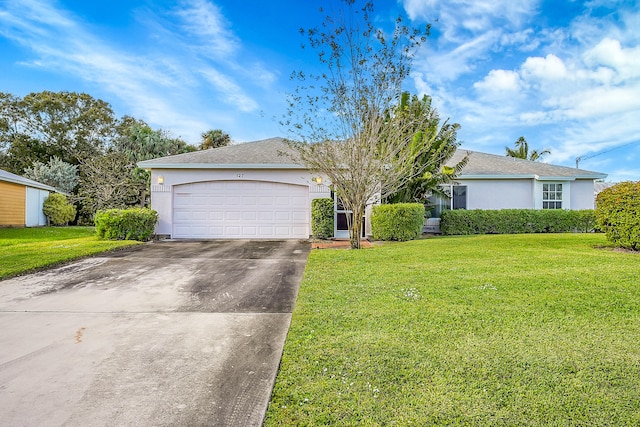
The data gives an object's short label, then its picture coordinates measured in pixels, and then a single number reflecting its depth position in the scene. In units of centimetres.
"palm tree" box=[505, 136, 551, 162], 2914
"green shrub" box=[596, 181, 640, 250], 832
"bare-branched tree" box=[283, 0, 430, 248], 925
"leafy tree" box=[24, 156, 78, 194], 2441
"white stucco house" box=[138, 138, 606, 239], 1334
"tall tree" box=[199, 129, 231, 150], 2944
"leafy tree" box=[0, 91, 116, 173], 2922
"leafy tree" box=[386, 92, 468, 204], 1158
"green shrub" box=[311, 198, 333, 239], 1255
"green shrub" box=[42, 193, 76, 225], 2134
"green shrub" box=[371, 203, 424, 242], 1175
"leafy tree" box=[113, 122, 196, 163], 2417
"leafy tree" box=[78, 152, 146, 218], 2036
